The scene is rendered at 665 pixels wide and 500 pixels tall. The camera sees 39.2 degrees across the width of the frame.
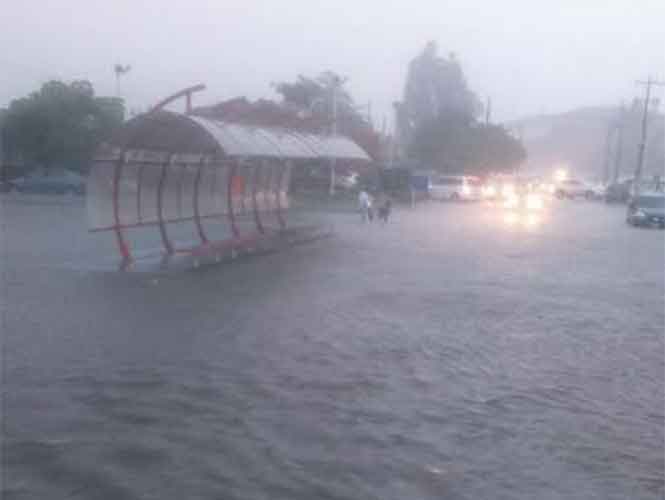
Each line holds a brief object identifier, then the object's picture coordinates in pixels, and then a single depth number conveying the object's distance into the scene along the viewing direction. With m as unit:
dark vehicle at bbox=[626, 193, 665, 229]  37.91
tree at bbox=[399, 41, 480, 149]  92.44
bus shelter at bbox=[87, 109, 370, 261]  16.47
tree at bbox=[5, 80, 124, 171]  50.56
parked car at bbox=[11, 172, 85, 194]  47.16
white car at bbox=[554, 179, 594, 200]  72.19
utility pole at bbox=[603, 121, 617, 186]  110.32
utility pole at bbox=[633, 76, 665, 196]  67.88
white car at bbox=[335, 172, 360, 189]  57.34
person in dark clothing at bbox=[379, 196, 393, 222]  33.34
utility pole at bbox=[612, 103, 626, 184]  91.90
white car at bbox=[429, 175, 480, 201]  59.56
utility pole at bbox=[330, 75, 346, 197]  50.55
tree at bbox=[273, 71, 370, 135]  62.72
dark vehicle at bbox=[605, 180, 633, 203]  65.00
